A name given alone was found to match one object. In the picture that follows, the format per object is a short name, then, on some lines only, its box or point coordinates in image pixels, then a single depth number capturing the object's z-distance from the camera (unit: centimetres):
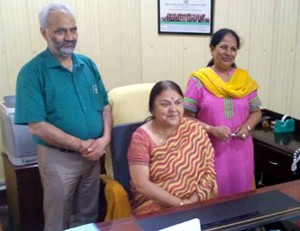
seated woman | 166
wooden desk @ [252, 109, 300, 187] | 229
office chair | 176
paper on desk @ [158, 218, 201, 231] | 100
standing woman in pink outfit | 192
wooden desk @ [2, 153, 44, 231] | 241
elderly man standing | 178
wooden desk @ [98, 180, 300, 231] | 115
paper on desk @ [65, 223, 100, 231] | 114
